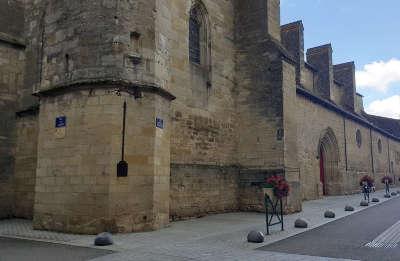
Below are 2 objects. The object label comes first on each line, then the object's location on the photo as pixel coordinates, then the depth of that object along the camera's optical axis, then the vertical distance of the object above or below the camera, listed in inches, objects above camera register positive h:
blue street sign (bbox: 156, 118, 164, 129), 396.7 +52.9
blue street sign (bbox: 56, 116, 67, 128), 386.4 +52.6
